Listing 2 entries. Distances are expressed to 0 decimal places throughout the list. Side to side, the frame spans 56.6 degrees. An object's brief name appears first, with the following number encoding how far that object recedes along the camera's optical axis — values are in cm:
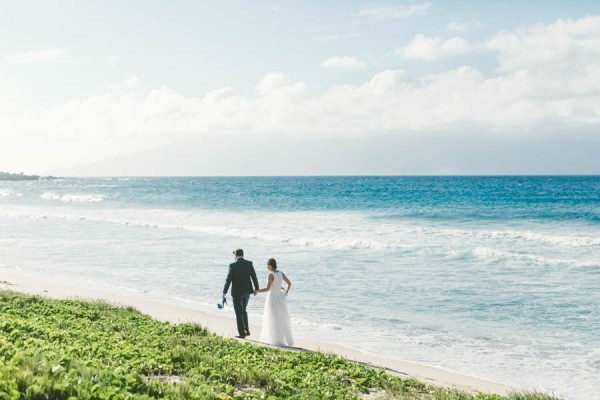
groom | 1402
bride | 1343
